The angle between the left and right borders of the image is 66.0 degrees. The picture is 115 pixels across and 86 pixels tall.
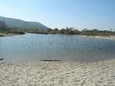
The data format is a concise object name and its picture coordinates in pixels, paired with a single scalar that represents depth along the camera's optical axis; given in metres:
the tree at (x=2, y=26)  64.97
